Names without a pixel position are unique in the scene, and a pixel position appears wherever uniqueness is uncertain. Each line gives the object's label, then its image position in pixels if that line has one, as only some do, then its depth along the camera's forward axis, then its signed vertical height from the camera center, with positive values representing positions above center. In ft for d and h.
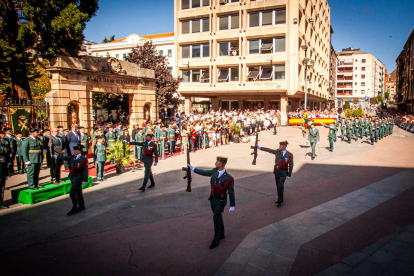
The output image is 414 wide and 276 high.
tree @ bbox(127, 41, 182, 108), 83.97 +14.20
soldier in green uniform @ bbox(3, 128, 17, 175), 38.84 -4.23
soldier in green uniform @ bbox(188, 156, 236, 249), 19.34 -5.25
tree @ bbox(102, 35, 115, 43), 229.70 +63.23
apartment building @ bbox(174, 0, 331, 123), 111.14 +27.60
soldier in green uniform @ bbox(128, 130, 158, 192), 31.63 -4.56
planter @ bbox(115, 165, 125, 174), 40.14 -7.43
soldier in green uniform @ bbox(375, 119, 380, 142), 71.44 -3.36
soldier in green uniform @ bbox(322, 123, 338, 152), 57.00 -3.54
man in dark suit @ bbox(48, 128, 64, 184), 34.59 -3.97
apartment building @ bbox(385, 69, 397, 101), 558.73 +66.73
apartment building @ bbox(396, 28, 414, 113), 164.45 +26.57
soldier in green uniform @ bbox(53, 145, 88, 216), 25.30 -5.56
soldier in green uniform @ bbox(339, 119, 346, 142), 72.33 -2.65
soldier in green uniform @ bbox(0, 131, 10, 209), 26.90 -5.32
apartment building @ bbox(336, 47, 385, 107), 336.90 +48.64
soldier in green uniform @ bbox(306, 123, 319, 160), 49.73 -3.41
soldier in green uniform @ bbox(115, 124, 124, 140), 50.34 -2.69
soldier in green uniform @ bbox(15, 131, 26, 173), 36.37 -5.97
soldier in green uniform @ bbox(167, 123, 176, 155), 53.62 -4.34
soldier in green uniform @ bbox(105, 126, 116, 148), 44.63 -3.46
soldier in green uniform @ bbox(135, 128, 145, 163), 46.26 -3.76
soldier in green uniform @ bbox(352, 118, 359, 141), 72.36 -2.89
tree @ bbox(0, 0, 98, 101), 50.14 +15.53
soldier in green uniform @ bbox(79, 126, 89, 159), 41.82 -3.54
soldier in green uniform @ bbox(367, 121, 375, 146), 66.90 -3.19
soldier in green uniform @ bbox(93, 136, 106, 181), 35.73 -5.16
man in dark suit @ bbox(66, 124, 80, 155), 38.06 -2.96
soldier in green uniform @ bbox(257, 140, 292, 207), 26.53 -4.79
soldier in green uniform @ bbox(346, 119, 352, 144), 69.26 -3.26
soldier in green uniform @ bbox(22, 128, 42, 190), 30.99 -4.59
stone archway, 49.21 +6.06
